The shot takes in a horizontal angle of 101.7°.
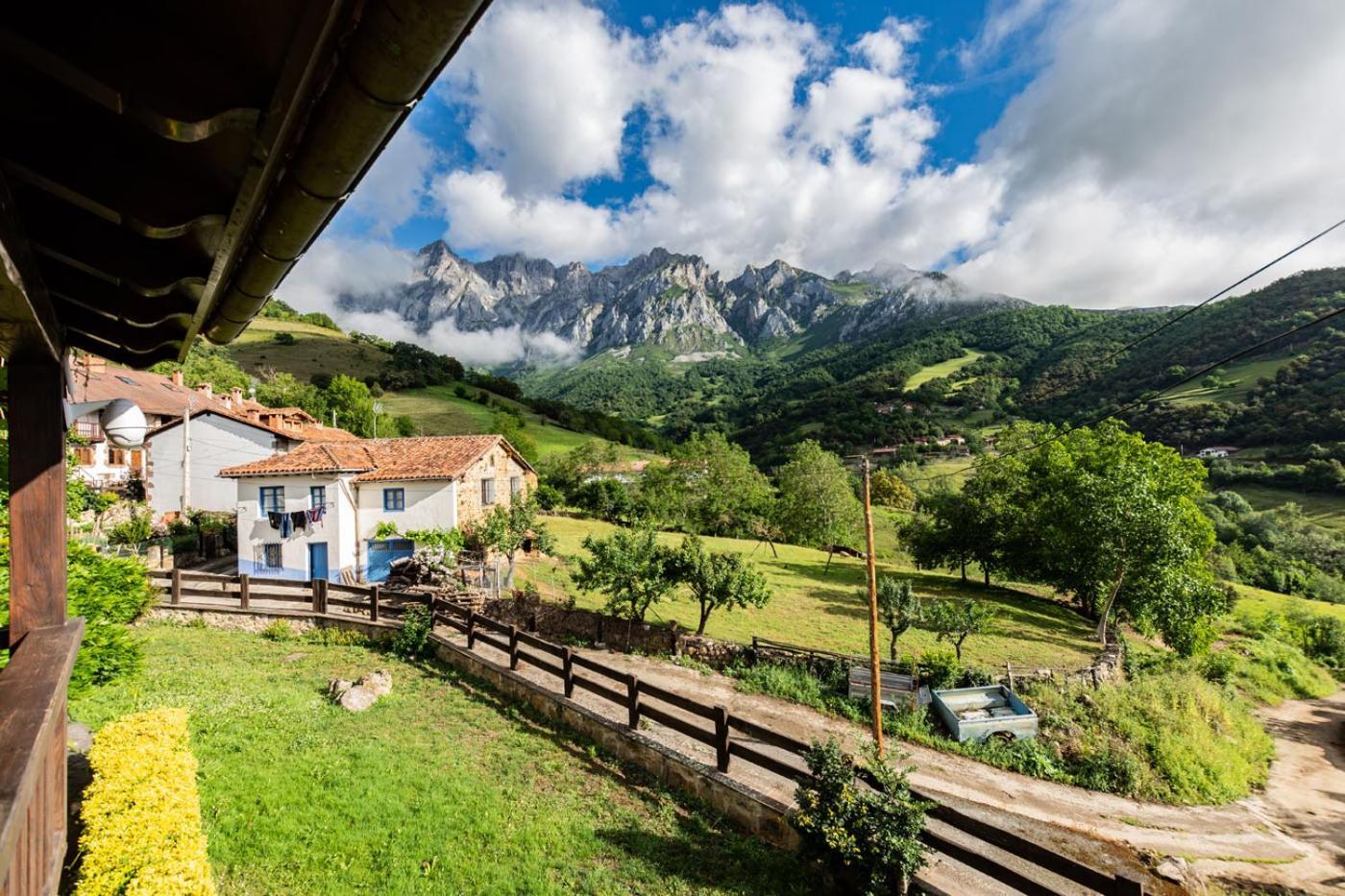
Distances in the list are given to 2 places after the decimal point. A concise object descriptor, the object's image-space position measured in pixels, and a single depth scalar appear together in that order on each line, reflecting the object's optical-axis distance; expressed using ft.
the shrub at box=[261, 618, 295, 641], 49.29
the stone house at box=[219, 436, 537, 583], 74.59
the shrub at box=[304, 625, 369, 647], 48.49
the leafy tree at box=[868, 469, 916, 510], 209.93
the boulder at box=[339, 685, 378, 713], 34.24
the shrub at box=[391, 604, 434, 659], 46.39
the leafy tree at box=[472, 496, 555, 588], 79.46
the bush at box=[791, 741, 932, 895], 19.98
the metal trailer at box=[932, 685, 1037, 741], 44.52
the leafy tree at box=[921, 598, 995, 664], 57.16
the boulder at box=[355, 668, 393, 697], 36.65
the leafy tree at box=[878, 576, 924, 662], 54.75
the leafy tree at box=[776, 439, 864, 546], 133.90
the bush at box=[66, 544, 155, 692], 31.48
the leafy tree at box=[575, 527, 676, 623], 56.18
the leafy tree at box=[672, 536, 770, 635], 57.21
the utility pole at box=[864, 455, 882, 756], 36.22
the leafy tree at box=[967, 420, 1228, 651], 74.02
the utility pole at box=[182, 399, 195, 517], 88.18
